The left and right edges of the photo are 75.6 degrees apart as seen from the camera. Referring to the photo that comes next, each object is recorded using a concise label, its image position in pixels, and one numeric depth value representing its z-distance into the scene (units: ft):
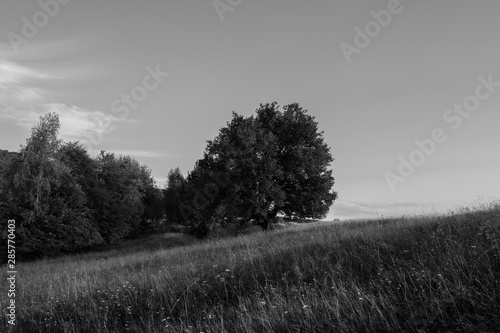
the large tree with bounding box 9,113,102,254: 104.83
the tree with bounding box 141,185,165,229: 203.31
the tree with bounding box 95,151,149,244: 140.26
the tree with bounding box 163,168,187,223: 188.03
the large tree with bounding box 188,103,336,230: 96.63
